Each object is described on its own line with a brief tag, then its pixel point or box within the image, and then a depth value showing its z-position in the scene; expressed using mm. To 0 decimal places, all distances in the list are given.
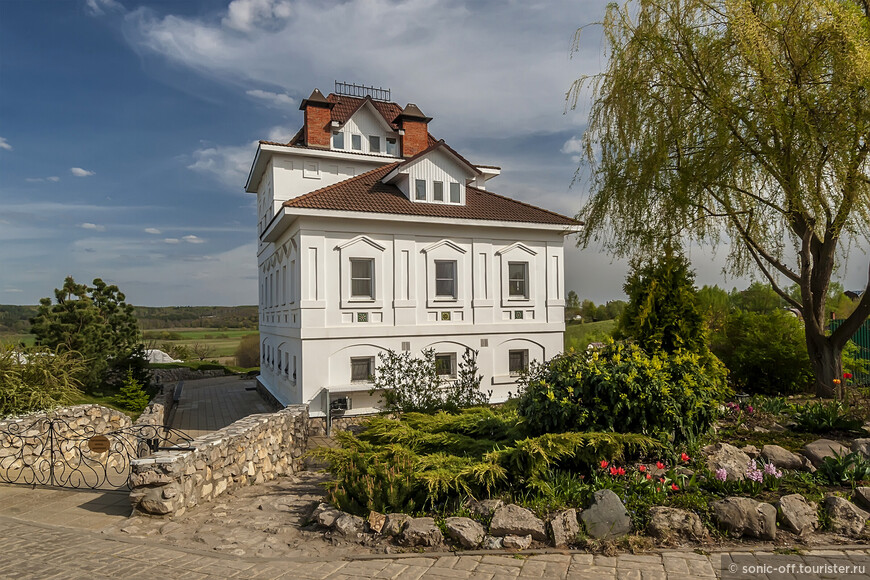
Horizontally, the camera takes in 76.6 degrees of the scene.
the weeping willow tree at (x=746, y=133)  11062
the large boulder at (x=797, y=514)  5883
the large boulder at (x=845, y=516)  5883
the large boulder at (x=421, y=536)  6098
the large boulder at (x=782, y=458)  7324
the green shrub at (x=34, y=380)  12195
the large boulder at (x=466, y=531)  5988
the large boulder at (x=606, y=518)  6027
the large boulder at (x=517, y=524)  6051
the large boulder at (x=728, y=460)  6969
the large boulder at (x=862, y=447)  7453
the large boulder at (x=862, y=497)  6273
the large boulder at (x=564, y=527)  5938
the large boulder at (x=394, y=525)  6312
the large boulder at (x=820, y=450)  7418
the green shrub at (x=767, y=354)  14406
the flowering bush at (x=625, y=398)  7523
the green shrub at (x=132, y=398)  17325
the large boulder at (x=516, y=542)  5918
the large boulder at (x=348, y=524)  6410
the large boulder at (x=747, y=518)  5840
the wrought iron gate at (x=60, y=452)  9523
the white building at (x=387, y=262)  15508
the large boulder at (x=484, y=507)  6461
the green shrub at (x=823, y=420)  8797
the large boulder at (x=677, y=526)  5902
